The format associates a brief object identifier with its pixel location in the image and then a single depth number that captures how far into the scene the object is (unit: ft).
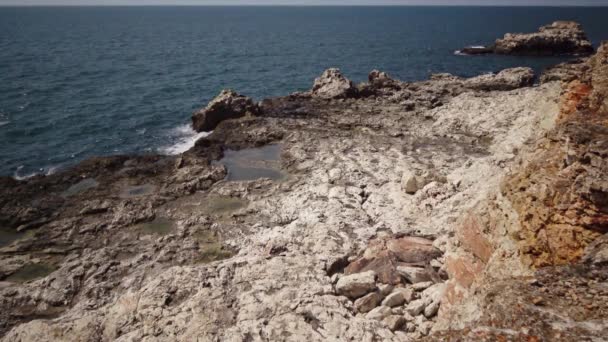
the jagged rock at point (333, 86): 164.45
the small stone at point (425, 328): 45.77
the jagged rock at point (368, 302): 51.62
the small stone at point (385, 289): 52.85
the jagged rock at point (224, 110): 149.59
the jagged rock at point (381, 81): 177.25
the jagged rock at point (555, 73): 174.86
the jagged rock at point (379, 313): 49.32
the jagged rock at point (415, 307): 48.83
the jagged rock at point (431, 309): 47.70
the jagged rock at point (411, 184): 84.38
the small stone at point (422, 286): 52.42
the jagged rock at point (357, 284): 53.59
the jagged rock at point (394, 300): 50.90
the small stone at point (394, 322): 47.26
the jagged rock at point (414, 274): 53.88
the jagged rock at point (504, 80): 169.89
